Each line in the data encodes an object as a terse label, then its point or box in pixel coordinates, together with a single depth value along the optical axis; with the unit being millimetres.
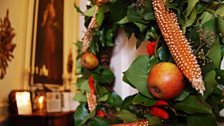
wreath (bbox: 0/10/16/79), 2797
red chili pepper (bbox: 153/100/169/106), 560
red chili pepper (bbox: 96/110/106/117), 866
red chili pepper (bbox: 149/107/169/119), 572
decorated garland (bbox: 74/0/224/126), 534
